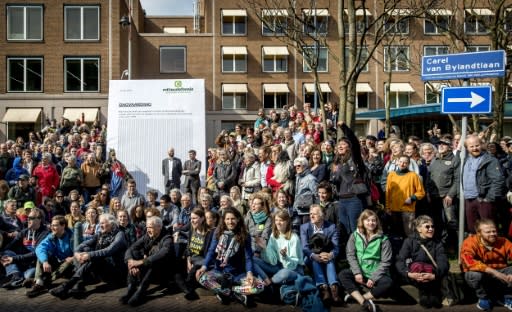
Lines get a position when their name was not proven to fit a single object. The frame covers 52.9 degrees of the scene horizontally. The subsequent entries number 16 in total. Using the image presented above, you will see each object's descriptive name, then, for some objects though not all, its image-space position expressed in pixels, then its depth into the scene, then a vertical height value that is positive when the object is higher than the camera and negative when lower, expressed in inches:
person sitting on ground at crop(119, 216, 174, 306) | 310.2 -60.6
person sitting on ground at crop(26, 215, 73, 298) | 325.7 -61.6
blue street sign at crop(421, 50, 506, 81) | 301.9 +58.9
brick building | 1407.5 +286.2
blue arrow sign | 305.3 +37.5
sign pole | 321.7 -17.5
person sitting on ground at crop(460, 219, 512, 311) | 282.0 -57.8
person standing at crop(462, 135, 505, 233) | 322.0 -13.2
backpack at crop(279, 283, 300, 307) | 292.7 -76.1
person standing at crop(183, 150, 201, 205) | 516.4 -11.9
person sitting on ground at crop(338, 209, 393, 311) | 289.3 -57.0
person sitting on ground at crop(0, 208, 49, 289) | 339.9 -61.5
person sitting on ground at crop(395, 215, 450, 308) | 286.0 -57.3
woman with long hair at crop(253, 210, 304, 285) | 306.8 -55.2
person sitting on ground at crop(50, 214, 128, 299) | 324.5 -59.9
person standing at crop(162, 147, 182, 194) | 512.4 -8.8
